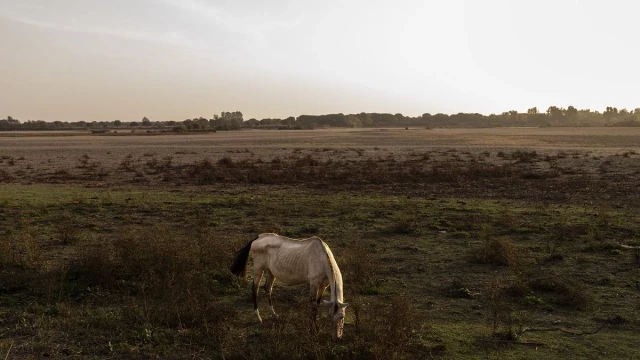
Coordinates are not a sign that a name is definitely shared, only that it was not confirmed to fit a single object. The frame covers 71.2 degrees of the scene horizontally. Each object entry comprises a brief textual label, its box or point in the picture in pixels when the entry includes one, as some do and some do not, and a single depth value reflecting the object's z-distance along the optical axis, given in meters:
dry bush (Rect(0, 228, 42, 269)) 10.97
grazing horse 7.35
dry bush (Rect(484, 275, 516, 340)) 7.77
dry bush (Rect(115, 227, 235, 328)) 8.34
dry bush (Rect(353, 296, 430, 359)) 6.60
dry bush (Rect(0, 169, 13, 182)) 31.18
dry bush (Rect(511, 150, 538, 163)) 40.55
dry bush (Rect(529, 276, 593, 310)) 9.31
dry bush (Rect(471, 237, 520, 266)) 11.97
